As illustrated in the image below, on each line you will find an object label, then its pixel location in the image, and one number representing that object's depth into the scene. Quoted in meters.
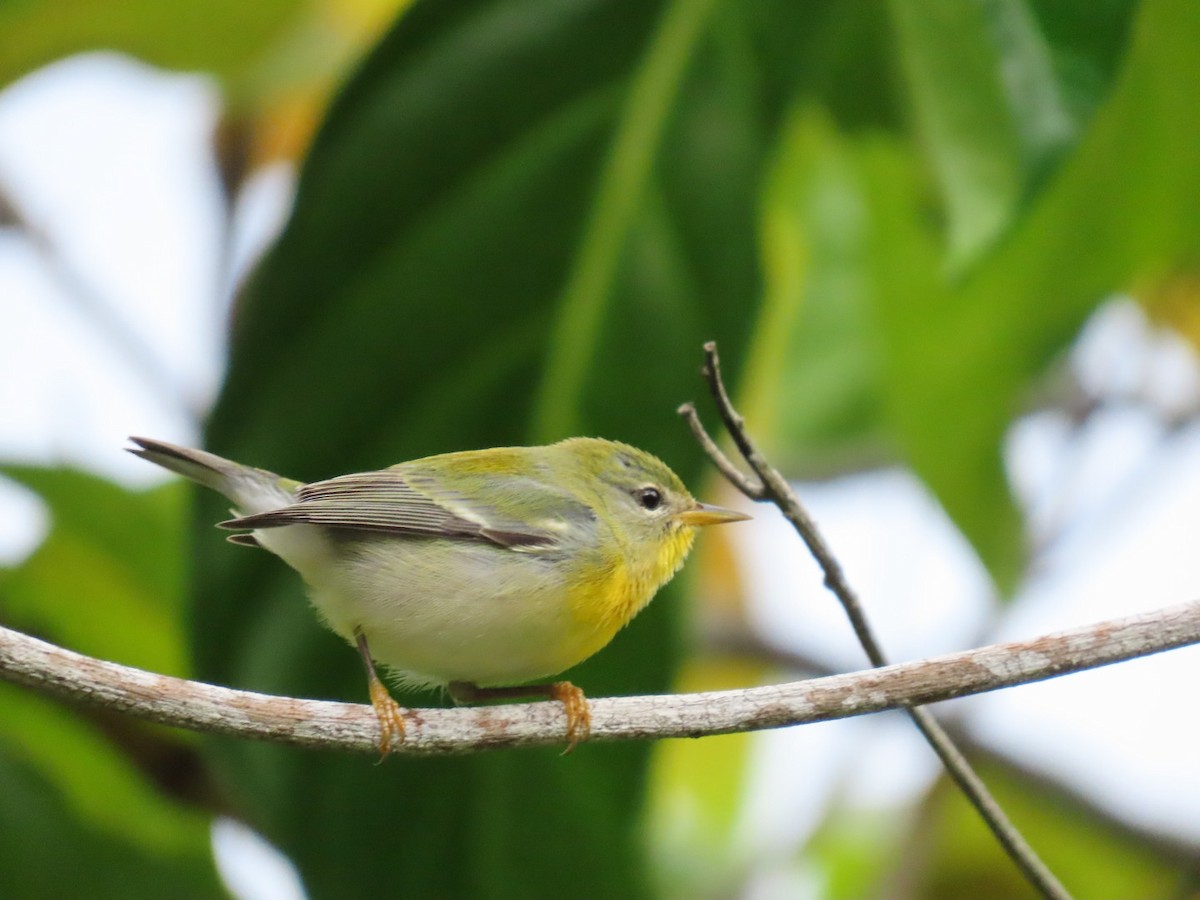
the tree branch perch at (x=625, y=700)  3.49
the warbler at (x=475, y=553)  4.39
